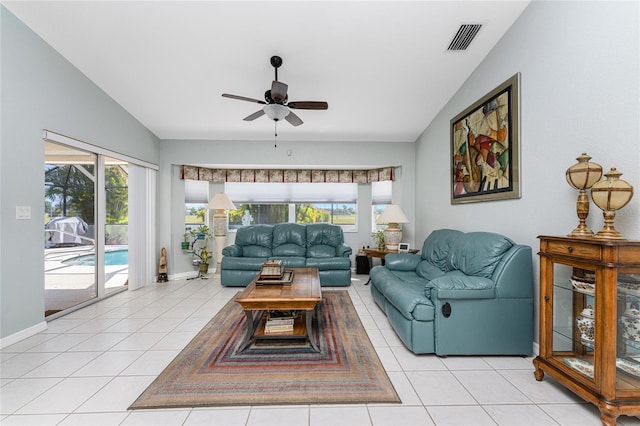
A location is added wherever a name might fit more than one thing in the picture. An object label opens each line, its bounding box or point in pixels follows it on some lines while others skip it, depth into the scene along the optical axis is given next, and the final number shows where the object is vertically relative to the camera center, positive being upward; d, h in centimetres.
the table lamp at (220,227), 542 -29
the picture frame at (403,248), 483 -61
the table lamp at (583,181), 184 +20
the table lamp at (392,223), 482 -19
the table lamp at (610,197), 166 +9
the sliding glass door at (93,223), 338 -15
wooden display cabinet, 156 -64
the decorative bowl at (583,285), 172 -46
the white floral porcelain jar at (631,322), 159 -61
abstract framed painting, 278 +71
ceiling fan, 289 +118
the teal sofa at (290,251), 478 -71
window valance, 599 +76
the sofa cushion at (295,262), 484 -84
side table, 478 -68
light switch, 279 +1
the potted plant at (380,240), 541 -53
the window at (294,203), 626 +20
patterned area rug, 187 -121
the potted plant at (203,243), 554 -63
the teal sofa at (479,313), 241 -84
